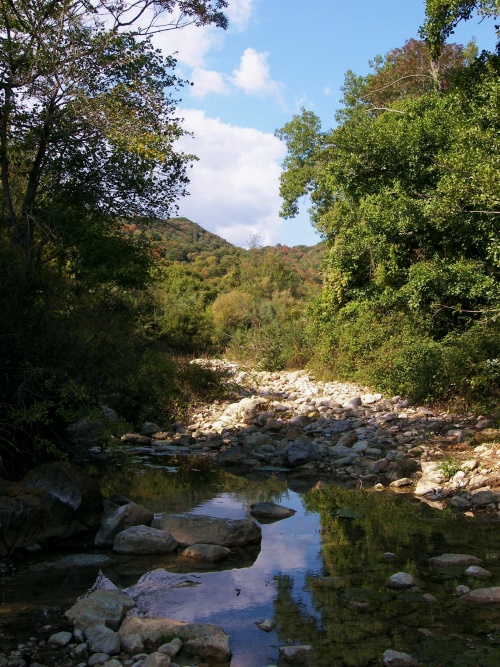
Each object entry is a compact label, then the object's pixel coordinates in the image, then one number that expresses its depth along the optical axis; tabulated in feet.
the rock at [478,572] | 19.18
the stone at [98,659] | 13.78
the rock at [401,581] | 18.43
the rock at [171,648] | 14.24
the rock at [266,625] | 15.90
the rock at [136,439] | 44.09
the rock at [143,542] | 21.91
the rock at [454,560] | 20.38
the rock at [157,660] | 13.38
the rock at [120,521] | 22.85
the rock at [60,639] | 14.73
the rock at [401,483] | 31.73
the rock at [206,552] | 21.44
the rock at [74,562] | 20.26
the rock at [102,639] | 14.38
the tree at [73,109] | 33.24
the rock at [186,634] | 14.38
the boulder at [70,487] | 23.62
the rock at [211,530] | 22.70
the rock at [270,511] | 27.12
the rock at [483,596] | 17.21
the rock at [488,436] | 34.40
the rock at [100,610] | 15.69
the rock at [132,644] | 14.46
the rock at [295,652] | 14.17
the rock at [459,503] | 27.76
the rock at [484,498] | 27.55
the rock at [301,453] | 37.09
